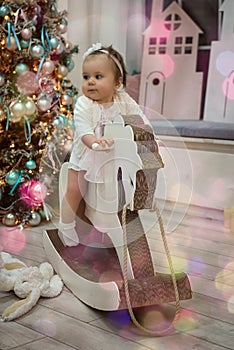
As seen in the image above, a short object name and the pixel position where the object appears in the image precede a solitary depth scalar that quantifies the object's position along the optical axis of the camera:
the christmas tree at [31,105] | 1.87
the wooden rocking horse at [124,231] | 1.19
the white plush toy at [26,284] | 1.22
